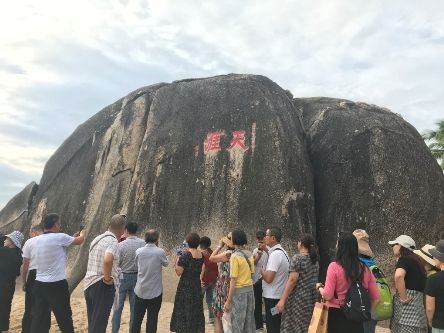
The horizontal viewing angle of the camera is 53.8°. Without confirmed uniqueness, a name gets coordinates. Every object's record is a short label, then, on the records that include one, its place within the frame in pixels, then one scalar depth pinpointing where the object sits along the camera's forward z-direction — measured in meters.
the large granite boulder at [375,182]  9.52
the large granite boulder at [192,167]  9.77
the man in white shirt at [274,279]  5.39
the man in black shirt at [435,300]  3.90
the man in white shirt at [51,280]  5.36
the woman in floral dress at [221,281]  5.45
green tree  24.41
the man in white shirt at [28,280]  5.96
